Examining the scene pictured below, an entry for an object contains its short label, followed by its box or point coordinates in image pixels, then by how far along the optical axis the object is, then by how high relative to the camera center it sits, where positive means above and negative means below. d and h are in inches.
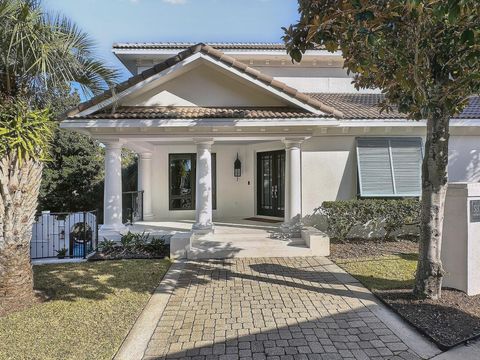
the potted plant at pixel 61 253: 372.0 -77.1
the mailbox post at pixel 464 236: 233.0 -37.1
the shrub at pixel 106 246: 380.8 -69.2
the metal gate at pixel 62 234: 410.6 -60.3
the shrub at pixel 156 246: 385.5 -71.7
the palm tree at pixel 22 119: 213.5 +45.6
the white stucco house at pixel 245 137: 388.2 +65.8
